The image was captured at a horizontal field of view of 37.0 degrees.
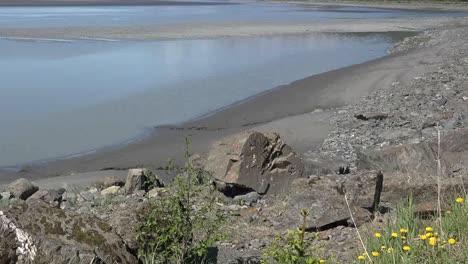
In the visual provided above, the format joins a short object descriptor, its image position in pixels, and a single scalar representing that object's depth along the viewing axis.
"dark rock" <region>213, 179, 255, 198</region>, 9.80
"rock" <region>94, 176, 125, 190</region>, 11.24
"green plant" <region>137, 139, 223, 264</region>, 5.29
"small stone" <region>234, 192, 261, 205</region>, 9.37
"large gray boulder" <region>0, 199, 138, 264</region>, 4.71
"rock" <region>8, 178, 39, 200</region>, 10.39
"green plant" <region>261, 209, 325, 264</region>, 4.17
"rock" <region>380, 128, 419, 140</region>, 13.36
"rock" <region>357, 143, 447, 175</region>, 9.22
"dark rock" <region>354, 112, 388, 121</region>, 15.59
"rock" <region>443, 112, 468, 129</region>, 13.31
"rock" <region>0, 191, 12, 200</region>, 9.95
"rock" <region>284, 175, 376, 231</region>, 6.97
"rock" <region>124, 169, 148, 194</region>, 10.59
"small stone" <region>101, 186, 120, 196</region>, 10.63
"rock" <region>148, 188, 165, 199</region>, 9.00
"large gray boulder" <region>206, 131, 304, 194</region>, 9.92
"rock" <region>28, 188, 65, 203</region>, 10.09
